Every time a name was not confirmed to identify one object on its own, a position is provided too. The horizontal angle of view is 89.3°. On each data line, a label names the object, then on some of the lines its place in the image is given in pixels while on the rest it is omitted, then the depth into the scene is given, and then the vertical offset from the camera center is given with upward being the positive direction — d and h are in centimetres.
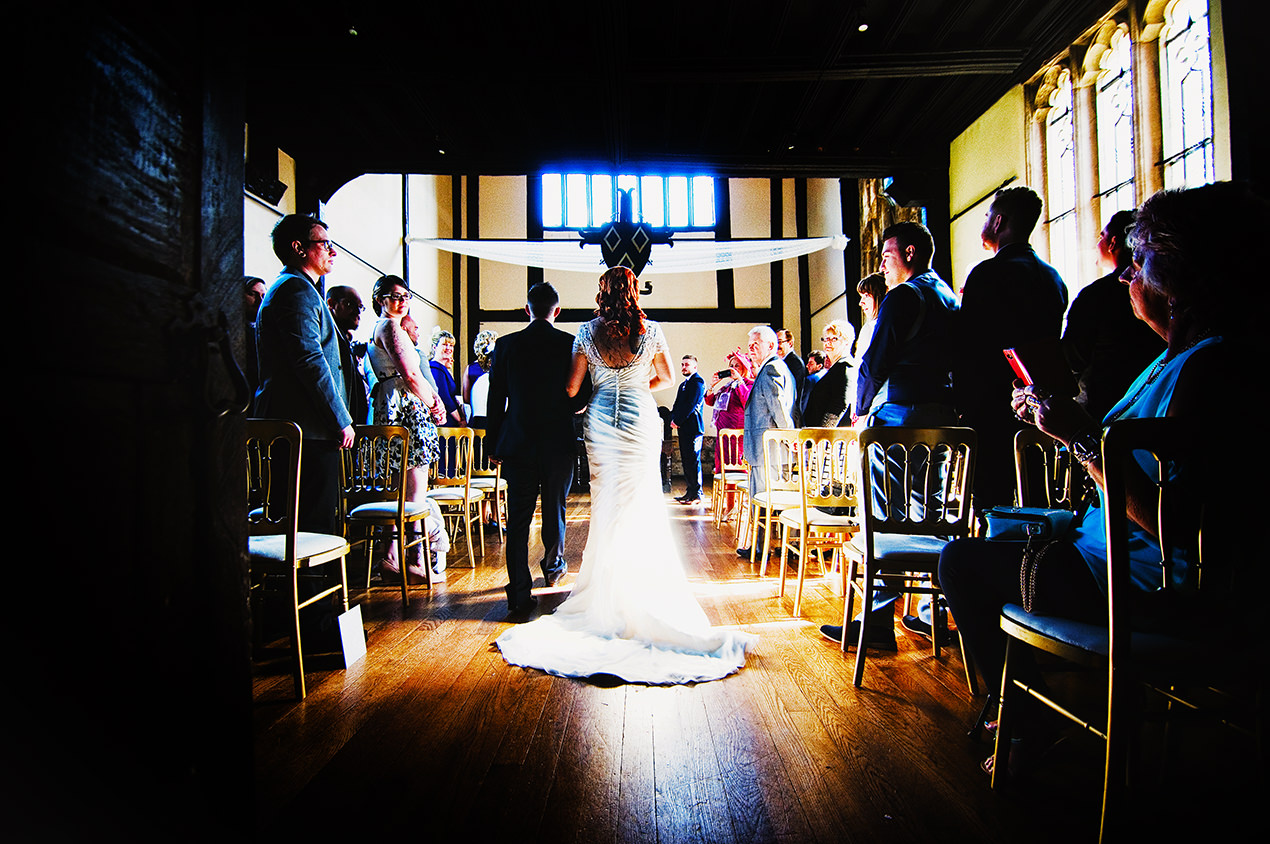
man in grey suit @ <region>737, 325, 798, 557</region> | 462 +32
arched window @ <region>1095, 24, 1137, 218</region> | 414 +209
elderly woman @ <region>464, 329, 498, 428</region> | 669 +70
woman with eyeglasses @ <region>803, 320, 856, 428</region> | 444 +39
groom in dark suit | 335 +12
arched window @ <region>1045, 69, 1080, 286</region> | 474 +198
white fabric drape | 909 +273
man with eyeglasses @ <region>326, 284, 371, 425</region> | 352 +61
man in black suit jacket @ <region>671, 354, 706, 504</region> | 810 +26
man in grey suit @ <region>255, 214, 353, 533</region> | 283 +37
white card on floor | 260 -78
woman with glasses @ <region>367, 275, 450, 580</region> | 392 +37
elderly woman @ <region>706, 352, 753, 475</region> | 702 +45
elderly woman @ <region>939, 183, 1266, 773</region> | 128 +11
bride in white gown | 269 -51
